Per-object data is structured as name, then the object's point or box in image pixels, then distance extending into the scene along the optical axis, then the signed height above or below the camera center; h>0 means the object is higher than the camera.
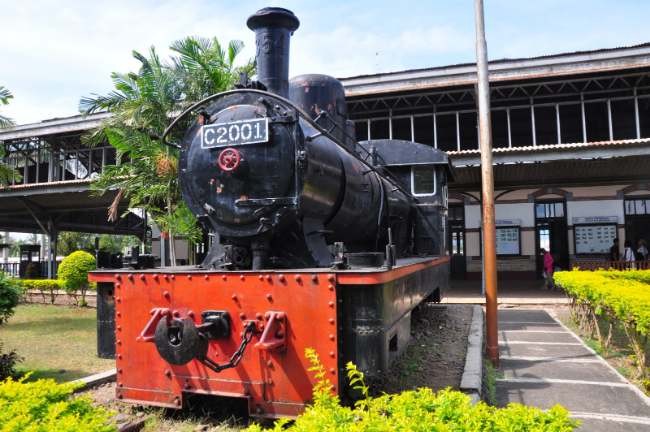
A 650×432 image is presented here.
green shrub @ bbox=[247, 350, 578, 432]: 2.11 -0.80
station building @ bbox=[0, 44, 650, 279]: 13.29 +2.25
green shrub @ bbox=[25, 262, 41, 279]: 23.91 -0.91
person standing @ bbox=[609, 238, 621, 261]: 16.06 -0.50
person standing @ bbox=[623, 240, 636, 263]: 14.98 -0.55
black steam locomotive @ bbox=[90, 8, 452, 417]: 3.53 -0.27
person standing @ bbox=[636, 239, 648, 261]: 15.59 -0.48
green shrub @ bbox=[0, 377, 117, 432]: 2.15 -0.76
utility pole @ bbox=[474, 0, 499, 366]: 6.64 +0.79
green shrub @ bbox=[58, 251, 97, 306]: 13.19 -0.54
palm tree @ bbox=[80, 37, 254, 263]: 9.60 +2.91
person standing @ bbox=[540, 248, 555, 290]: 15.38 -0.96
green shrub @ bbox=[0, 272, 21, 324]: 6.55 -0.58
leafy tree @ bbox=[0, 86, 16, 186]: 9.62 +2.70
